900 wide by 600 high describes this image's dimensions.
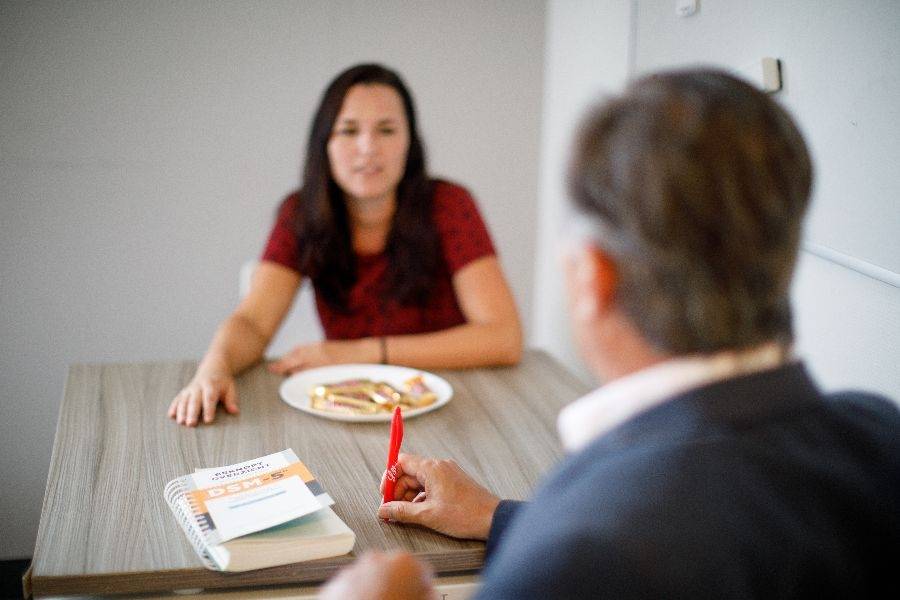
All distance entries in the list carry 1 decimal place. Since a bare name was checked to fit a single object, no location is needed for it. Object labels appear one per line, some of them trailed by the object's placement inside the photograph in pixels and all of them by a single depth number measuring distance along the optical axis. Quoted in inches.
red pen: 43.2
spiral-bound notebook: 37.3
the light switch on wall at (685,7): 70.1
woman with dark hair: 77.5
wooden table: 37.4
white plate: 58.4
